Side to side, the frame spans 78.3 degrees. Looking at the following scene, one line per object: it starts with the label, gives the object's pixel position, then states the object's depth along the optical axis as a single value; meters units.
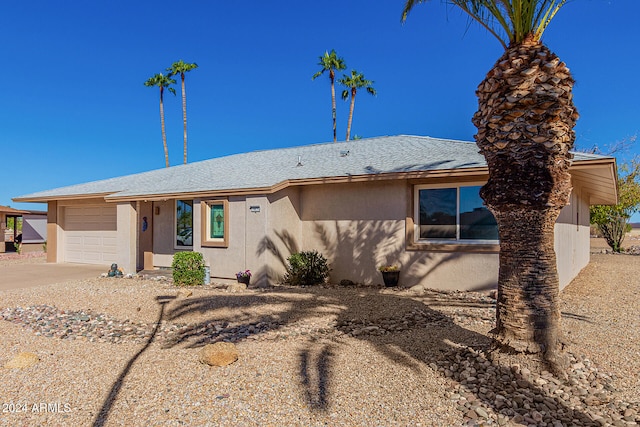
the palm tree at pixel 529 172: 4.45
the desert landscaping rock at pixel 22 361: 4.85
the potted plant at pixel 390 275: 10.38
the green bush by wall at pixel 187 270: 11.11
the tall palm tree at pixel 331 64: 30.98
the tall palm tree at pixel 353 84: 31.44
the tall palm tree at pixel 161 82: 33.94
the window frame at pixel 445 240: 9.56
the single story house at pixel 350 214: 9.84
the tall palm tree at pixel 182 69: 33.78
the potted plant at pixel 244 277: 11.02
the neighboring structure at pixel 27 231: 24.31
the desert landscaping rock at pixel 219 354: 4.70
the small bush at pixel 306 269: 11.06
